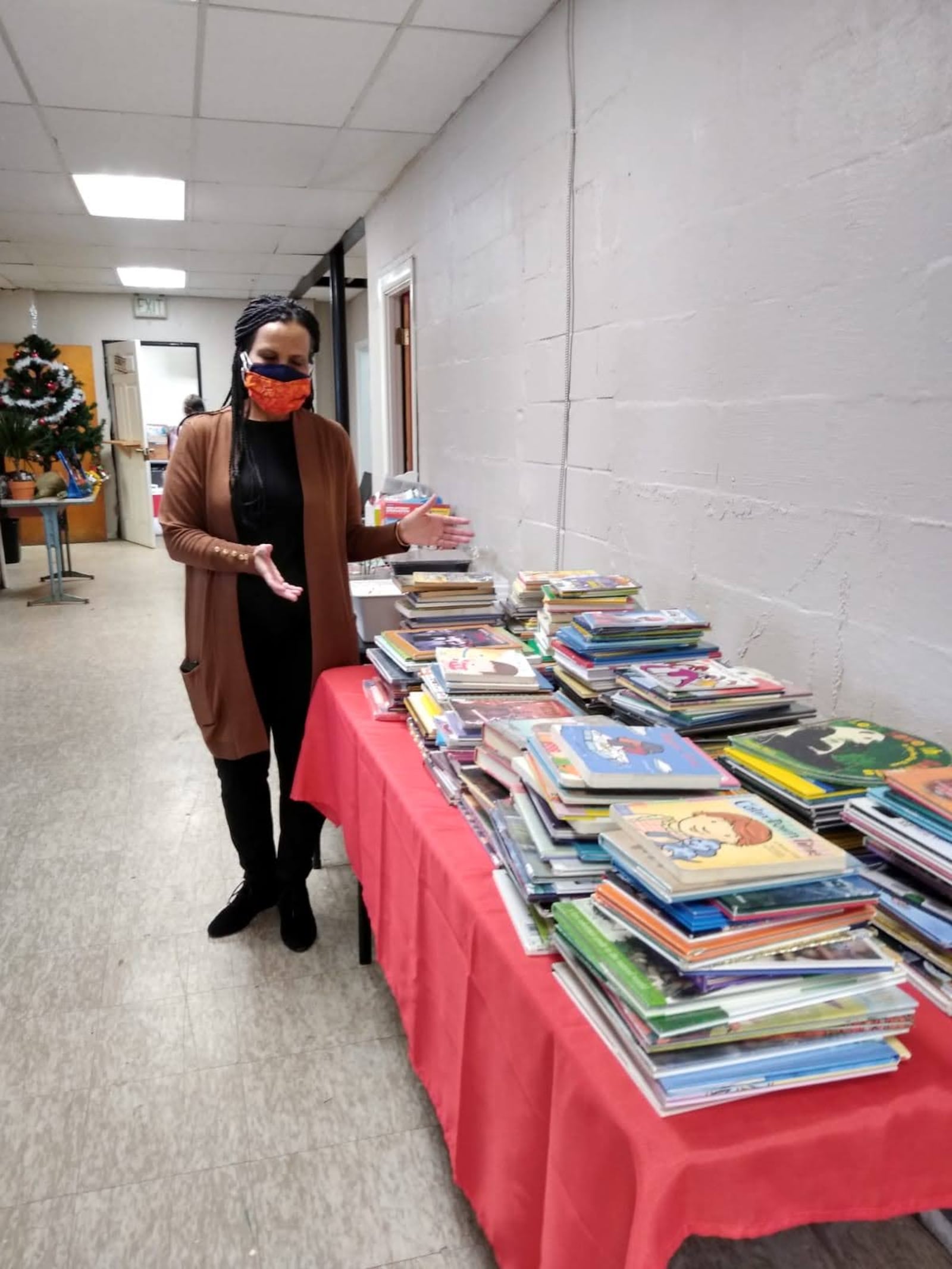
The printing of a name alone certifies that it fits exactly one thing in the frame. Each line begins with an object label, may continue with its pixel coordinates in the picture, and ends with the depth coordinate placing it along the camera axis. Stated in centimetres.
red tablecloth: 77
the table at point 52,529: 671
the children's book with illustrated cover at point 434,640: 195
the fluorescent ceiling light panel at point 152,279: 813
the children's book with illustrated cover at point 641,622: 169
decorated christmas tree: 890
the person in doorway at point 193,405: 729
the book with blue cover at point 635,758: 109
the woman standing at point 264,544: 195
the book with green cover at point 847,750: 119
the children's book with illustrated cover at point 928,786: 102
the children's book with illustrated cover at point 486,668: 167
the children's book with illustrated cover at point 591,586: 195
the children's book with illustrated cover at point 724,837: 88
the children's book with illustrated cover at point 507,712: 149
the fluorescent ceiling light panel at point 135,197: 496
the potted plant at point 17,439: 787
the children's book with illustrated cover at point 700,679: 147
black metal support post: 692
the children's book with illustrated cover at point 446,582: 222
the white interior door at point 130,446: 930
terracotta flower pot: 699
